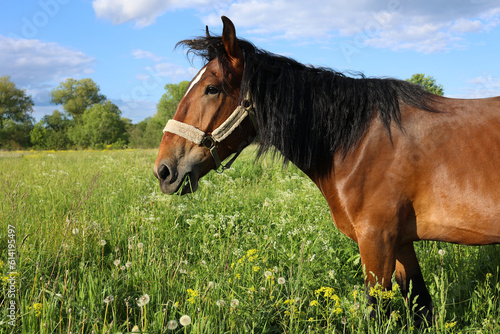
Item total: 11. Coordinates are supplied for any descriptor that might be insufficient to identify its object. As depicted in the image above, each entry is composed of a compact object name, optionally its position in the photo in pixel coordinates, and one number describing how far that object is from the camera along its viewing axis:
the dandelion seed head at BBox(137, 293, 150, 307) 1.59
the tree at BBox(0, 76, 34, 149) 47.09
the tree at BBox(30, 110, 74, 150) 46.75
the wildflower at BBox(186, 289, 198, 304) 1.80
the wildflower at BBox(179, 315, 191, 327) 1.38
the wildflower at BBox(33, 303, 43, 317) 1.72
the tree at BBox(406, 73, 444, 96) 42.41
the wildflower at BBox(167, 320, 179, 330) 1.44
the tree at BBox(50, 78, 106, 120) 61.09
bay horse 2.05
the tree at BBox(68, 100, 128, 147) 52.41
